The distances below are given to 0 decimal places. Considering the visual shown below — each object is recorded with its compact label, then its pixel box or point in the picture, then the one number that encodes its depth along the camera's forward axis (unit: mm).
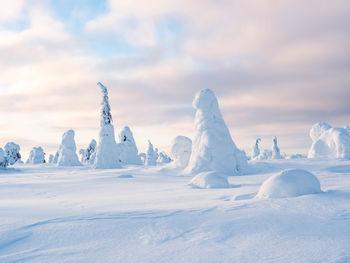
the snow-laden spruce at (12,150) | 51306
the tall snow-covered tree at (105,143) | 30234
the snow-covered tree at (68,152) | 43188
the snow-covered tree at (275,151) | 56172
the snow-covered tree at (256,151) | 66062
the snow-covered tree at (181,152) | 25136
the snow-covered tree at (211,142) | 21062
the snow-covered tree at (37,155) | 63469
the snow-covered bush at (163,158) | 80750
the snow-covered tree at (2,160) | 31047
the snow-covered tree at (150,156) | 48750
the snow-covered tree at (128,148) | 43844
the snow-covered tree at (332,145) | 28375
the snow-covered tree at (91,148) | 58125
